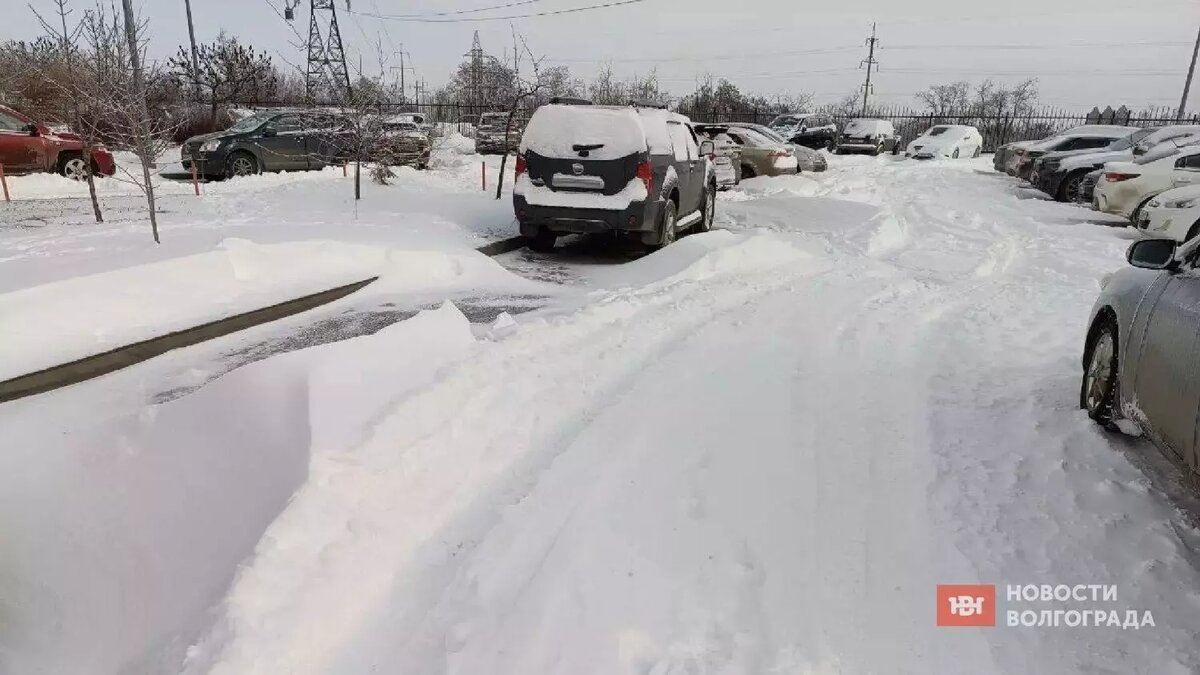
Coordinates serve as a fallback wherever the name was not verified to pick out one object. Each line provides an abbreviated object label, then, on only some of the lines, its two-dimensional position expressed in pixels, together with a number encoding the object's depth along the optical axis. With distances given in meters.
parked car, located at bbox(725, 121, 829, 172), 22.22
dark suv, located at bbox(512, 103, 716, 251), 9.77
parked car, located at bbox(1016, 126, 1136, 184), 21.22
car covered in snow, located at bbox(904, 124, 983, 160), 30.20
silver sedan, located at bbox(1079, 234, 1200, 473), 3.46
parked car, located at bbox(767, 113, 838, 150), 30.70
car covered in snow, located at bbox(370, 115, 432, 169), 13.85
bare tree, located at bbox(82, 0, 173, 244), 7.99
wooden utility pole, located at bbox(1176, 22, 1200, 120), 34.25
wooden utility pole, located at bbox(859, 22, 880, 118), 62.29
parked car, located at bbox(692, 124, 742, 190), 18.23
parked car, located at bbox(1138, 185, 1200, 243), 11.34
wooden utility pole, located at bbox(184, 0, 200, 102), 31.42
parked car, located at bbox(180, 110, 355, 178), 16.11
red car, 13.52
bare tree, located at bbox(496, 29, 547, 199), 13.72
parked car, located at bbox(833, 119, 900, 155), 32.44
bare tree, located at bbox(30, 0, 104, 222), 9.26
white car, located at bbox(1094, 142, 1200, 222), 13.84
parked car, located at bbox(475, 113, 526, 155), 21.43
